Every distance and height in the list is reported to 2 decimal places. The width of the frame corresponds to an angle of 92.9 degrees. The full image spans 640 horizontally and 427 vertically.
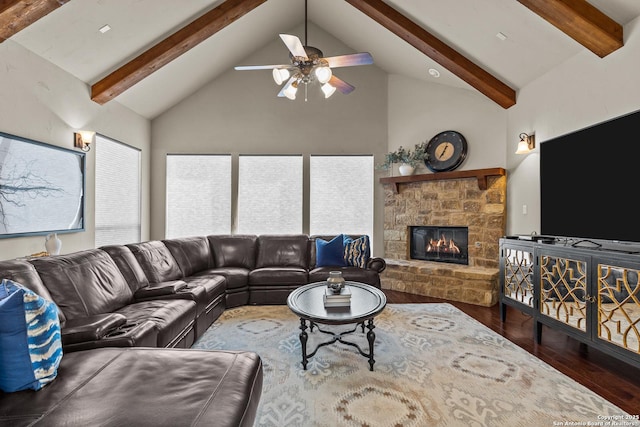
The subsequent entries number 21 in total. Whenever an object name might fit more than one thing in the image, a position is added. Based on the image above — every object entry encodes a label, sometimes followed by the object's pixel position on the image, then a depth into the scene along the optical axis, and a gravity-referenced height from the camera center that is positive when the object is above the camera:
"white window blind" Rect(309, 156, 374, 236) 5.32 +0.37
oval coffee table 2.23 -0.73
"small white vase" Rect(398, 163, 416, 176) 4.89 +0.78
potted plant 4.84 +0.96
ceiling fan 2.71 +1.42
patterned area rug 1.78 -1.15
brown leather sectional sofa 1.11 -0.69
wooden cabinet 2.06 -0.60
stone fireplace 4.14 -0.14
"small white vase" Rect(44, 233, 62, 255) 2.81 -0.27
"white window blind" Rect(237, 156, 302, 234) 5.27 +0.39
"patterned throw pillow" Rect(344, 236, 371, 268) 4.14 -0.48
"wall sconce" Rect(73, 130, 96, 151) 3.48 +0.89
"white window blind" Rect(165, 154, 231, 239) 5.25 +0.35
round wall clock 4.57 +1.03
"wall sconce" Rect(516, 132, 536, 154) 3.66 +0.90
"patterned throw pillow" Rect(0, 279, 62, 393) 1.22 -0.53
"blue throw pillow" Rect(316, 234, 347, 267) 4.26 -0.51
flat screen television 2.28 +0.31
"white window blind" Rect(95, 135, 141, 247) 3.98 +0.33
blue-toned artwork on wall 2.71 +0.28
